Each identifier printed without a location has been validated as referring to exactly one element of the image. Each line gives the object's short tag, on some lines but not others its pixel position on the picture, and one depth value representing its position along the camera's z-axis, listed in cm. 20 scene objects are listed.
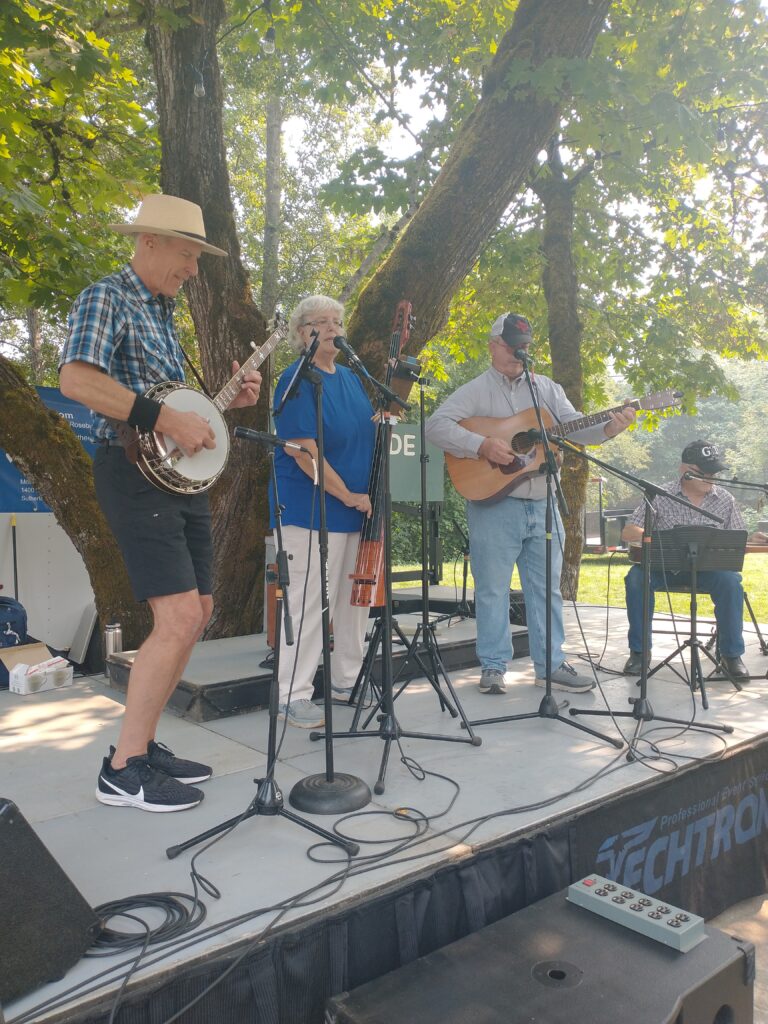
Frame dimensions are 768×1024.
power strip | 174
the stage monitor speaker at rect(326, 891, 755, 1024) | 154
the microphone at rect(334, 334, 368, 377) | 259
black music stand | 421
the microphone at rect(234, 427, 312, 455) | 228
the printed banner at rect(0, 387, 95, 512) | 700
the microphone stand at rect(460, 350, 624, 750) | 337
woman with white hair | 339
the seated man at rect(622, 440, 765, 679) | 454
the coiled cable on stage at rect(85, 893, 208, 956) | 173
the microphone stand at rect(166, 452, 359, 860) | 223
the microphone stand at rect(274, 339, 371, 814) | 247
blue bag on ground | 570
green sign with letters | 766
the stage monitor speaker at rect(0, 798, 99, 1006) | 154
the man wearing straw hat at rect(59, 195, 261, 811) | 246
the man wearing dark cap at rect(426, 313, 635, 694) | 406
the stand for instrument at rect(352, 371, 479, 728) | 316
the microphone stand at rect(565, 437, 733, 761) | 332
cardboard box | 413
